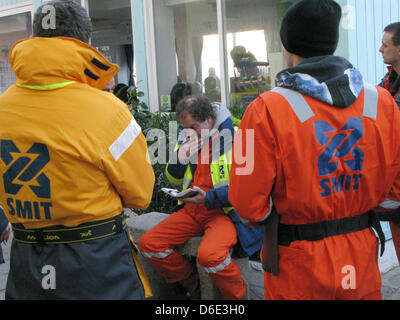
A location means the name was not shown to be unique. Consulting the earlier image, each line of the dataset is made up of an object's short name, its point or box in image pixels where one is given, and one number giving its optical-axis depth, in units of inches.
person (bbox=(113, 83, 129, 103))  290.8
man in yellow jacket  82.1
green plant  202.4
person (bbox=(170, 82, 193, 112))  291.1
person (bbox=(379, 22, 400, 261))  143.0
